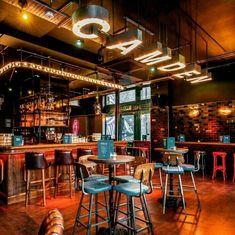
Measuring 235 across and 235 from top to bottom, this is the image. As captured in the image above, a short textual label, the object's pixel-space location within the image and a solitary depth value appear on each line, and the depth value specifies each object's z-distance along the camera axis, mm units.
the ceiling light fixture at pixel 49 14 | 3449
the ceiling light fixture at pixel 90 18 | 2802
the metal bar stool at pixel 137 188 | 2715
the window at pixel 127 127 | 11414
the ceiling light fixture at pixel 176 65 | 4574
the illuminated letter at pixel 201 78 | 5883
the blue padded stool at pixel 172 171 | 3862
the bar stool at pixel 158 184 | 4436
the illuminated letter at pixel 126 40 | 3441
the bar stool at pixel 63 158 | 4797
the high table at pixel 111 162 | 2883
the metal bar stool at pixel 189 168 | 4177
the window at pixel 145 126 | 10518
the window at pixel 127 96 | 11617
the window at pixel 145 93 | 10844
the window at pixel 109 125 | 12949
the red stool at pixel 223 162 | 6637
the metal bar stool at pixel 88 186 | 2783
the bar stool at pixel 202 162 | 7344
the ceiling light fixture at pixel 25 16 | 4496
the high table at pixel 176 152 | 4035
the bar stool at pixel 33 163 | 4332
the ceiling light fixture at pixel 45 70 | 4957
